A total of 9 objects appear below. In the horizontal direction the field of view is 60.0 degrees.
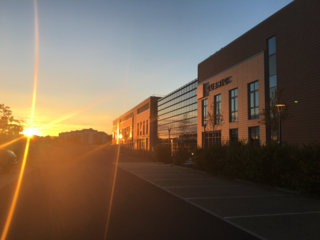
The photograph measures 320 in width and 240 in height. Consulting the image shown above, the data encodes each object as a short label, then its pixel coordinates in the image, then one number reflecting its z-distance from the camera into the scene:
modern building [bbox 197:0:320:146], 21.66
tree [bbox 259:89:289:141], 19.52
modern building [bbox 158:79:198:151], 45.28
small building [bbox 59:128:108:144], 197.05
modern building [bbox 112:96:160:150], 66.81
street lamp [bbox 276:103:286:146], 15.16
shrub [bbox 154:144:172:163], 29.77
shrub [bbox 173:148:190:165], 25.50
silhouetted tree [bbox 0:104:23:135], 36.62
